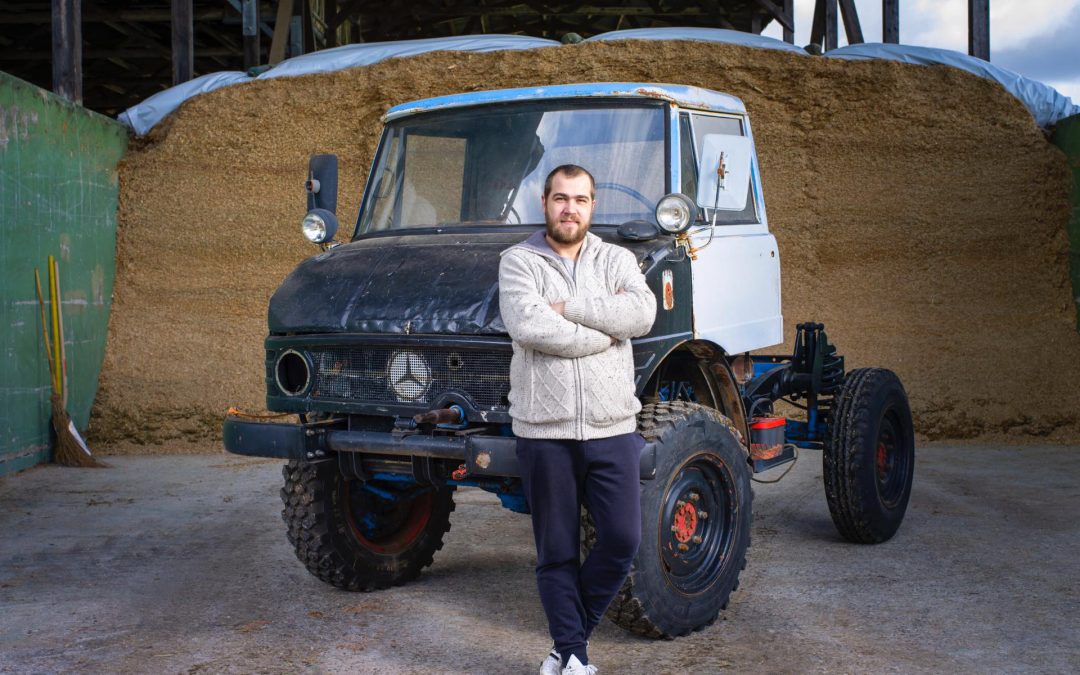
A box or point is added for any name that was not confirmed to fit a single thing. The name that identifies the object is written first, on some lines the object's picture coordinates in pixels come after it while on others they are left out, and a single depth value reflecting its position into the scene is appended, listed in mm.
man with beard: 4129
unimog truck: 4809
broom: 9965
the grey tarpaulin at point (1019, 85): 11609
